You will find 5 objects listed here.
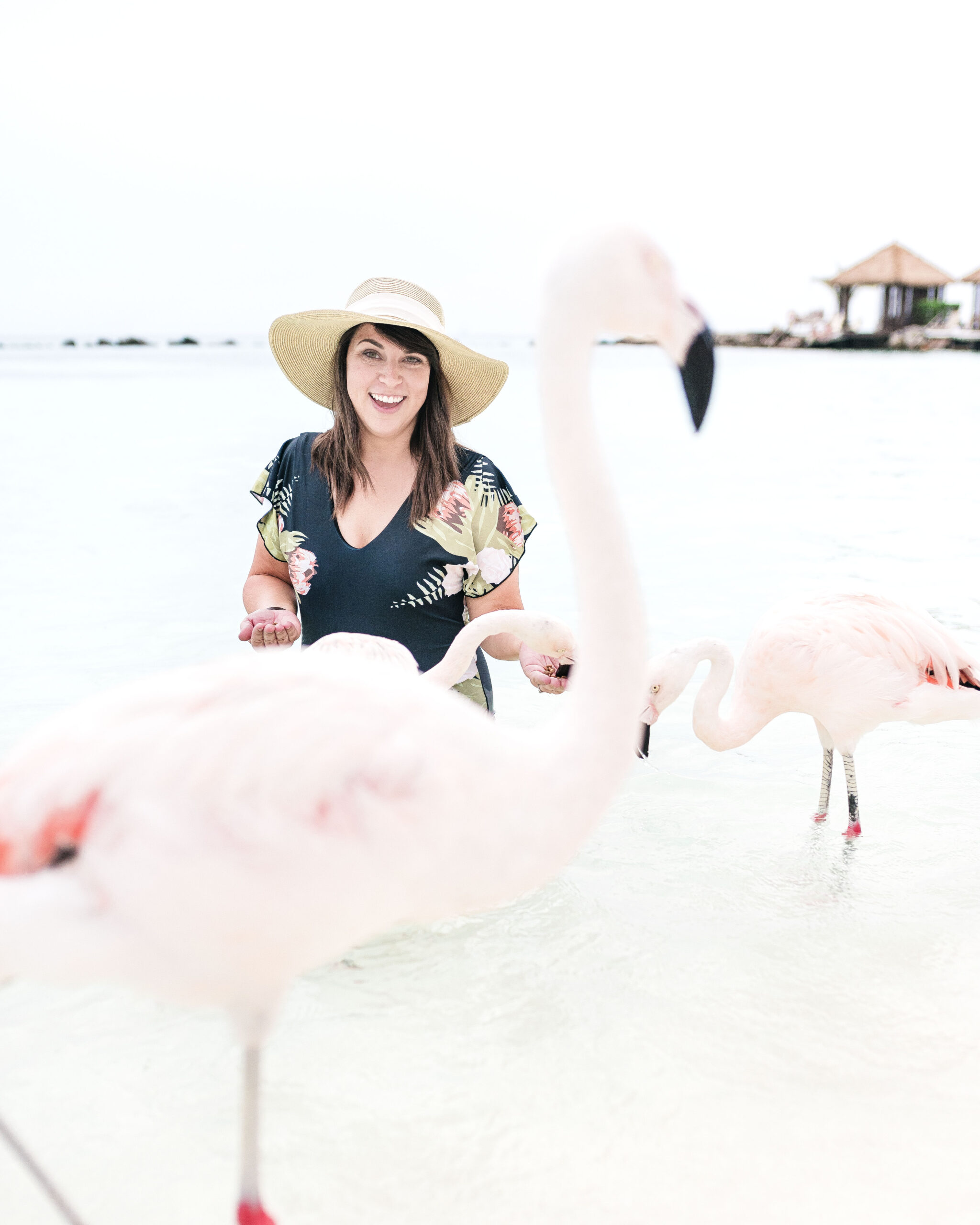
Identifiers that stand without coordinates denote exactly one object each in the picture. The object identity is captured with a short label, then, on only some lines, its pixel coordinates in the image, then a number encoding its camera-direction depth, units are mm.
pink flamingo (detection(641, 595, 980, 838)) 3953
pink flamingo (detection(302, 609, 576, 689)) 3293
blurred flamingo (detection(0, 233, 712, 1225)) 1511
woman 3363
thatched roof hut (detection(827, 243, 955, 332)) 54562
